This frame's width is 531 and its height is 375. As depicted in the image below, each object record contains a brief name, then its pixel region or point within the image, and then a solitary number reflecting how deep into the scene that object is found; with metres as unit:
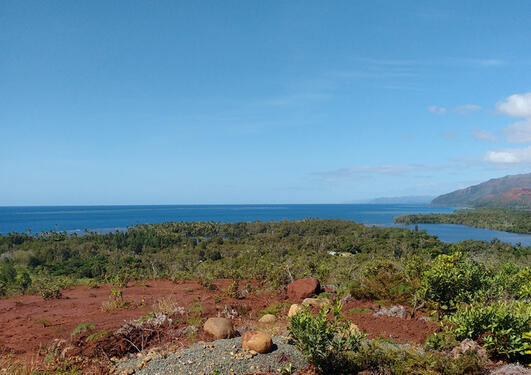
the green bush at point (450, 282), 8.88
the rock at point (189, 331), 9.20
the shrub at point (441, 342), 7.66
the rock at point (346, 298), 12.86
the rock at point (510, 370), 6.33
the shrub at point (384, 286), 12.20
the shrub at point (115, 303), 12.46
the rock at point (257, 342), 7.55
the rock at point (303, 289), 14.37
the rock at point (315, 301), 12.23
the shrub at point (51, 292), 15.95
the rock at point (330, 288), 15.54
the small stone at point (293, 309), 10.88
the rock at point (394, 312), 10.47
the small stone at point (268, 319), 10.56
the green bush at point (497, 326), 6.81
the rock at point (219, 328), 9.04
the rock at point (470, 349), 7.06
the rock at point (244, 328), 9.59
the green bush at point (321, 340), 6.20
